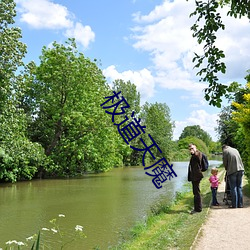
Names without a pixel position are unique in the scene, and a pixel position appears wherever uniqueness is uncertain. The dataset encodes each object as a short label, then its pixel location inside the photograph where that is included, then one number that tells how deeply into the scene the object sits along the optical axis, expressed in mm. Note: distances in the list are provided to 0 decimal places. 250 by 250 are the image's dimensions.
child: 10519
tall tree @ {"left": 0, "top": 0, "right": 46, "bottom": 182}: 19922
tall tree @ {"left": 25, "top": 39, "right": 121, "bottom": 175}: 27656
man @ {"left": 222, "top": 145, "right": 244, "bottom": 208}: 10078
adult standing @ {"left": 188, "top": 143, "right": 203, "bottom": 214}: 9969
